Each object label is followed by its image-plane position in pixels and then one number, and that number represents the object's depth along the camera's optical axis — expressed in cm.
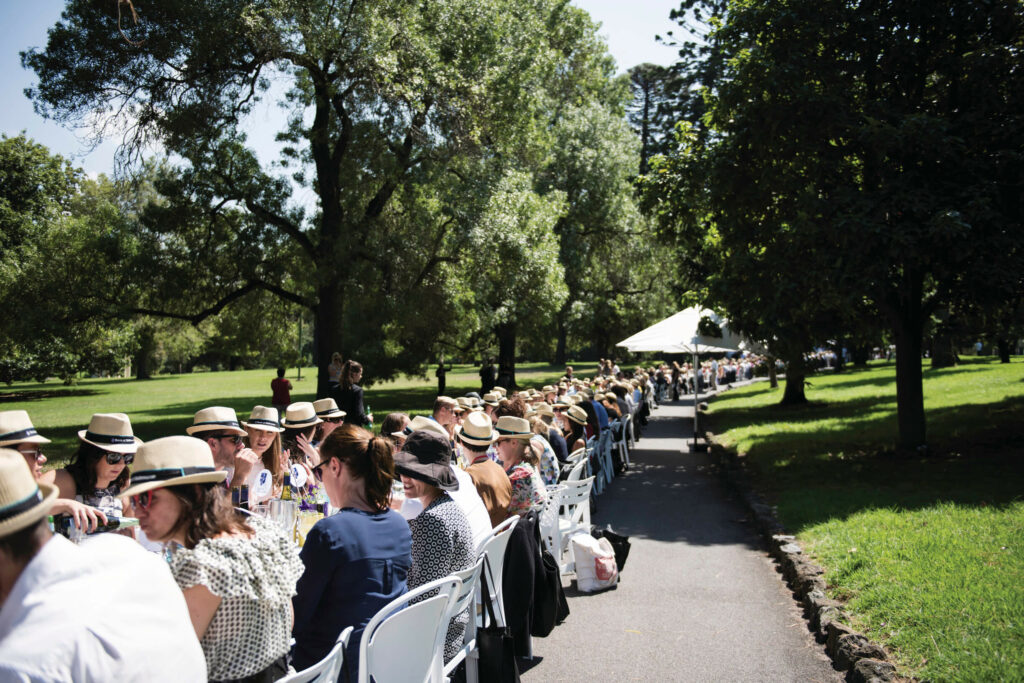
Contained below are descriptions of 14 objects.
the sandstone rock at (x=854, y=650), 503
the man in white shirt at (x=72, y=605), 175
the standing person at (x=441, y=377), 3001
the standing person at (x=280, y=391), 1848
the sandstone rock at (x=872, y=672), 468
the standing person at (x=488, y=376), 2417
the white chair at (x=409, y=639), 310
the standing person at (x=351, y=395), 1269
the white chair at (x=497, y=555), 452
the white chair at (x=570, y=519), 710
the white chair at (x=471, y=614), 391
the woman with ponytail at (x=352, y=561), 320
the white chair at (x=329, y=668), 261
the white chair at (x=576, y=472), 754
